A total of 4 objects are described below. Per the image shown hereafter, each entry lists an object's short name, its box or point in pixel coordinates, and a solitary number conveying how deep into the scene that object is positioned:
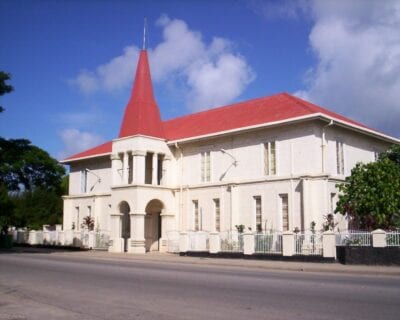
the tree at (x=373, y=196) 22.45
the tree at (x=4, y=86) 26.92
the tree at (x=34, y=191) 49.10
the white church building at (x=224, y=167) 25.81
